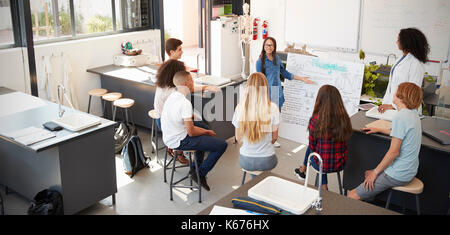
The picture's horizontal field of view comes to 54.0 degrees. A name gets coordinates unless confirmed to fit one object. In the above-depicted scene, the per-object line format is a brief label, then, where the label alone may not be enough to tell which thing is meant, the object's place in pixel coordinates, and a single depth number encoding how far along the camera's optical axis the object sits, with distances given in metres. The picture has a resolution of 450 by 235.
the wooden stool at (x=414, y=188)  3.16
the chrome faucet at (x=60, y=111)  4.00
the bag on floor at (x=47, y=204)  3.62
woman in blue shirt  4.90
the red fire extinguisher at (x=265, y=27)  7.93
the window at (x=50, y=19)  5.73
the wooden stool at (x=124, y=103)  5.37
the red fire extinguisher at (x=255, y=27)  7.98
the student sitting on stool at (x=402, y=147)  3.08
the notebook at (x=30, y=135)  3.49
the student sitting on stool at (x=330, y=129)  3.35
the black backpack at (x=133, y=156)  4.74
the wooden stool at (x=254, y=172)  3.58
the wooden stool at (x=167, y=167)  4.54
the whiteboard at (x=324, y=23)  7.02
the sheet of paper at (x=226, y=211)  2.31
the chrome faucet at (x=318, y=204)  2.23
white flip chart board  4.43
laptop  3.37
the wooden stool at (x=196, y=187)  4.21
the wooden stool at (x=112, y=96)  5.64
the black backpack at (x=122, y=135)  5.36
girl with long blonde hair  3.50
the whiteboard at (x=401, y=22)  6.24
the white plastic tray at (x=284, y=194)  2.31
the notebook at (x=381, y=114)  3.86
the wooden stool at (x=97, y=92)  5.91
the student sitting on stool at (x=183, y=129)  3.91
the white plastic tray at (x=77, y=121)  3.75
